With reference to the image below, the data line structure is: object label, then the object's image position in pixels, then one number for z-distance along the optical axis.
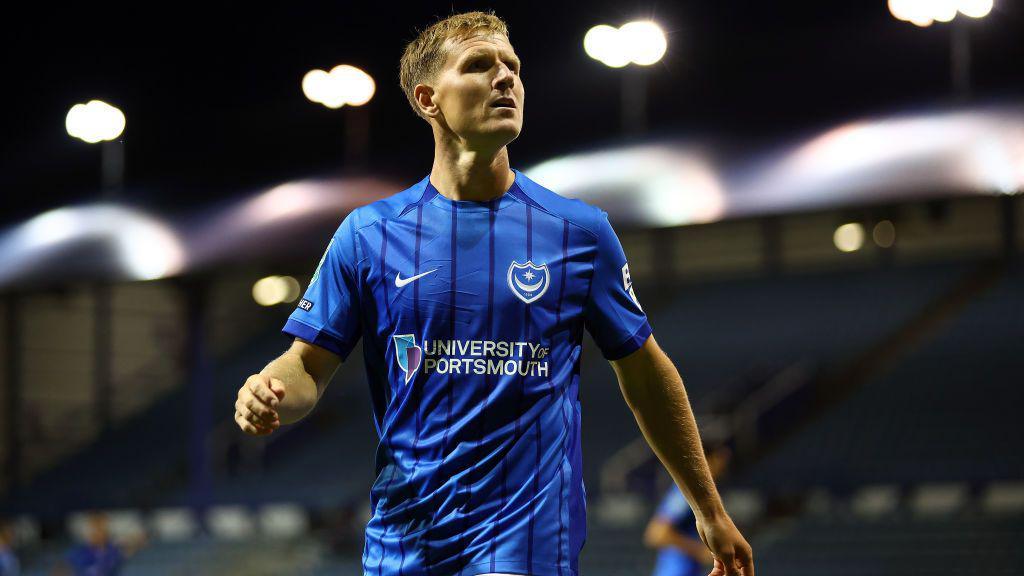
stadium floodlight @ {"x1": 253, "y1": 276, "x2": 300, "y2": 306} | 26.70
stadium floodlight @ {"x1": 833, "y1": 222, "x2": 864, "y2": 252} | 22.77
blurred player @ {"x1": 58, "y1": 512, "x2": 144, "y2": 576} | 17.20
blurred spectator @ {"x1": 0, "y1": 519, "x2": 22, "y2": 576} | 15.65
